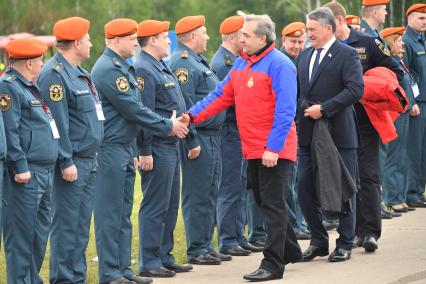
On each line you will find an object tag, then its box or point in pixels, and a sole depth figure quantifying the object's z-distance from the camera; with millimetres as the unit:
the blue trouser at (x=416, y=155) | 15155
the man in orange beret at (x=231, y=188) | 11726
